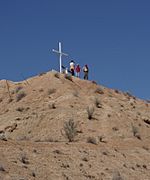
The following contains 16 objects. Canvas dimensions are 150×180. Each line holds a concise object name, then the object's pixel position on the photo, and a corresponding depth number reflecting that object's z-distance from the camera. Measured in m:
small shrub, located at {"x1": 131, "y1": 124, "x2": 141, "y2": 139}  37.47
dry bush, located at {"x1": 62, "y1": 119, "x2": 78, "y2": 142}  33.06
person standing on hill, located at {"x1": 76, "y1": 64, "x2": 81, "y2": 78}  47.88
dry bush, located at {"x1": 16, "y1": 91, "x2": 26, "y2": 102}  43.97
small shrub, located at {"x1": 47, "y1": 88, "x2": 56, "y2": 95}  43.00
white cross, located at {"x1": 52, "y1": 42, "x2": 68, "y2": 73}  45.47
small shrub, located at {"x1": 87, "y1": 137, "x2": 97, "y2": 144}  32.76
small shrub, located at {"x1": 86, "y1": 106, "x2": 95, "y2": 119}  38.53
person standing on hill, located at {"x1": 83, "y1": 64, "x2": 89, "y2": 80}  47.79
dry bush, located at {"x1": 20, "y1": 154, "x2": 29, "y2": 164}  24.64
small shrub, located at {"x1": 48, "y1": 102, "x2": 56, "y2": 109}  40.16
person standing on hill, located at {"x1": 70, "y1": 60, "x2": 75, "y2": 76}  46.65
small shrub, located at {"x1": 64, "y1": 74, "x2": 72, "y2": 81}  46.23
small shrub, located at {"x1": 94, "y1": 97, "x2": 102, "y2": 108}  41.13
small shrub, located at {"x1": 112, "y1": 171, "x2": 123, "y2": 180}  25.70
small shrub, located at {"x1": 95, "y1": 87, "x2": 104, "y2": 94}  45.18
